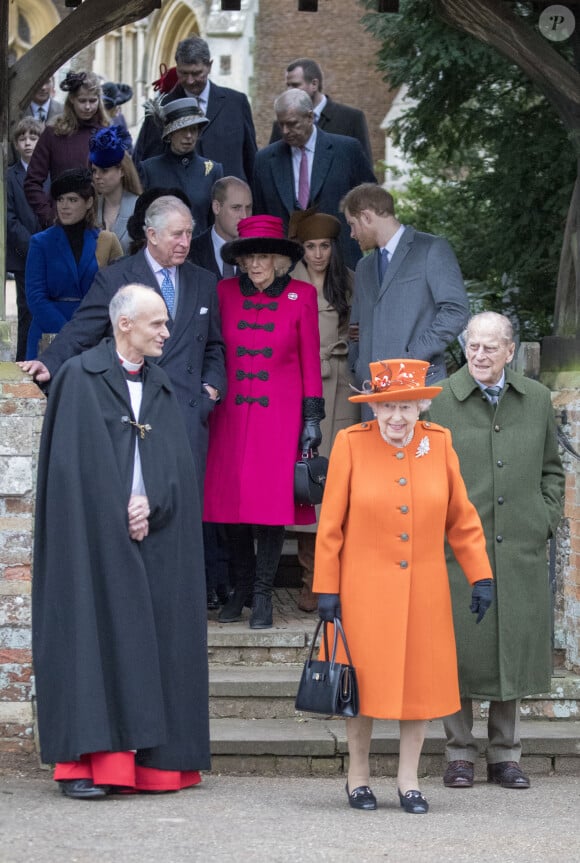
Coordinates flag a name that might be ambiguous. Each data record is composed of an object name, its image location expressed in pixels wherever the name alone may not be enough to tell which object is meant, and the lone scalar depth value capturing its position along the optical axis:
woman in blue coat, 17.12
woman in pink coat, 15.84
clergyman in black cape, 12.41
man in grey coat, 15.62
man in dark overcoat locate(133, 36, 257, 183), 19.00
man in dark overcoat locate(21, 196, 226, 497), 14.84
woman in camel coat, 16.80
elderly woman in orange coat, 11.98
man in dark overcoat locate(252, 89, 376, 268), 18.45
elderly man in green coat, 13.22
